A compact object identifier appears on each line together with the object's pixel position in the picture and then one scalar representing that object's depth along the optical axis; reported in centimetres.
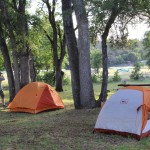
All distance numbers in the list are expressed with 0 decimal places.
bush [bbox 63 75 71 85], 3974
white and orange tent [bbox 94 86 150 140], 765
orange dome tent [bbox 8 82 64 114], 1236
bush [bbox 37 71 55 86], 3525
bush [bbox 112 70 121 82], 4188
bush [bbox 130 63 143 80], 4250
